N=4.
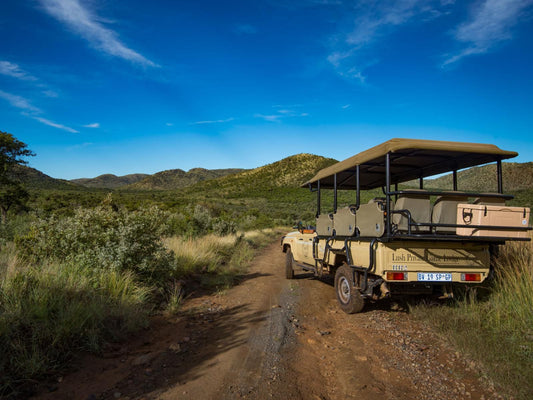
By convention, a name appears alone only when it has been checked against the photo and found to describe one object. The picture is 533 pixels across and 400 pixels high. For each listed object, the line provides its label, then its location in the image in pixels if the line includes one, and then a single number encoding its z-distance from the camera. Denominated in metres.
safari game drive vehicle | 4.52
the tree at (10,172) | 17.55
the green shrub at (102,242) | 5.83
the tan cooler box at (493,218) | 4.48
